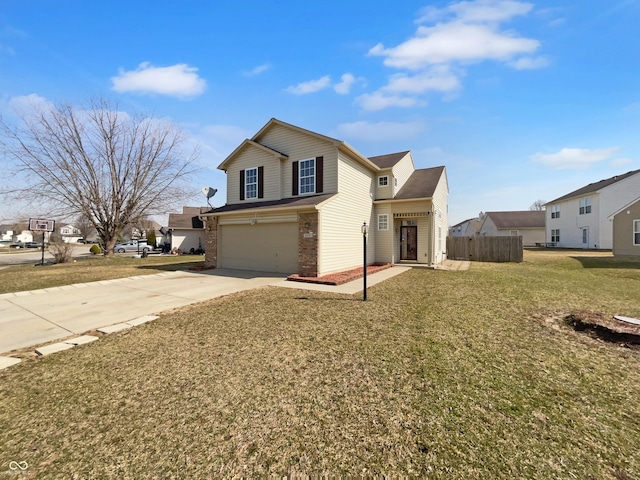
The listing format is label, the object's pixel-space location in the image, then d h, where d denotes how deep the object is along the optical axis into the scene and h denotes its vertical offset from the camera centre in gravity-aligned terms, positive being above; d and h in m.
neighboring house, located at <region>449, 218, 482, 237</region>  52.31 +2.80
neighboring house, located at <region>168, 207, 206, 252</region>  29.02 +0.89
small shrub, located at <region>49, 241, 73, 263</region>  18.45 -0.65
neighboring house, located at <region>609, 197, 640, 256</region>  19.50 +0.74
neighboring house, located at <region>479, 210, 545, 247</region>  40.91 +2.32
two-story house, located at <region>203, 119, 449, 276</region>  11.71 +1.56
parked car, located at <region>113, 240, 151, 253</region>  33.19 -0.70
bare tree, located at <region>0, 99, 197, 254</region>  22.31 +4.76
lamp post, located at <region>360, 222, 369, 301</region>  7.66 +0.30
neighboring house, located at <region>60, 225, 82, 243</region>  76.06 +3.09
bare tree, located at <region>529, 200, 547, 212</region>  83.88 +10.72
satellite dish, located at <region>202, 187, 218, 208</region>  17.93 +3.23
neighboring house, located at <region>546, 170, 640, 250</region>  26.84 +3.26
